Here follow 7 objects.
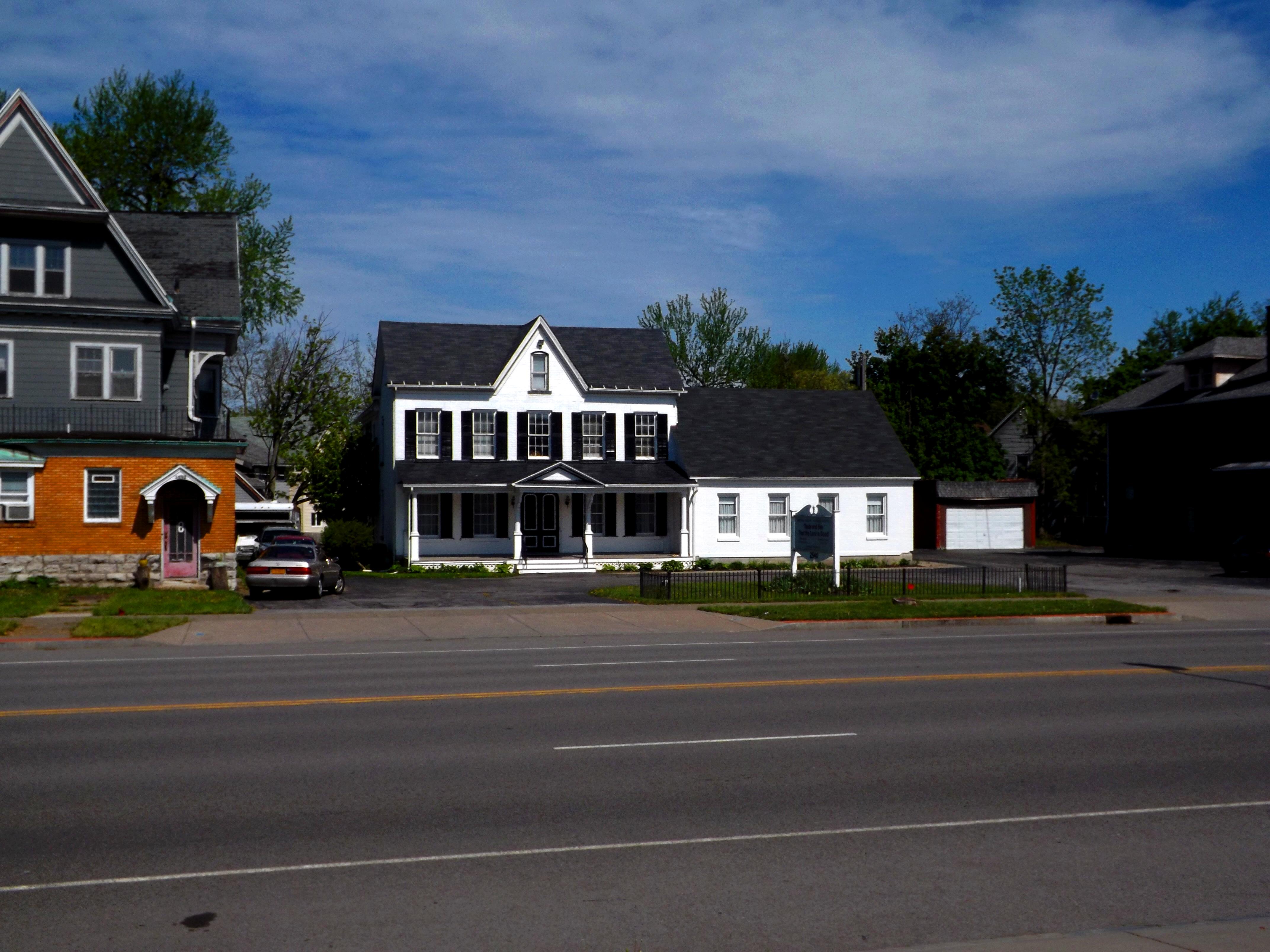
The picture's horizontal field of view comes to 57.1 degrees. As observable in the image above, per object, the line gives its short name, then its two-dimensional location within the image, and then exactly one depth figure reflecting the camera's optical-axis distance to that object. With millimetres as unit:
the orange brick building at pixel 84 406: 32344
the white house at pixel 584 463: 45188
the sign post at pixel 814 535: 31156
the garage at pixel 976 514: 58844
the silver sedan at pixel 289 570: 31516
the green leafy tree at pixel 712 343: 84188
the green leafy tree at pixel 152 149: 55094
